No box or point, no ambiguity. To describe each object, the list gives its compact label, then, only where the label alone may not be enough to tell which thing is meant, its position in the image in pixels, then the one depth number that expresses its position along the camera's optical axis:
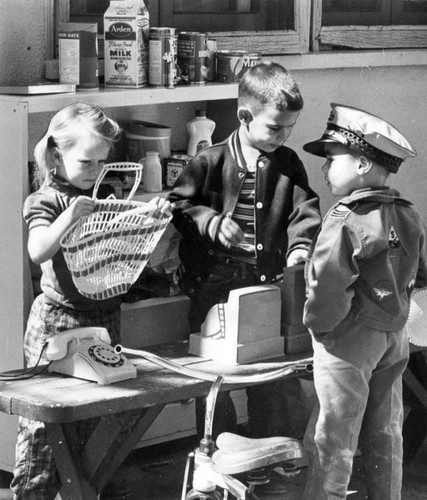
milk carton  6.77
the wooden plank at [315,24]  8.47
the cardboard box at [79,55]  6.52
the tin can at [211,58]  7.34
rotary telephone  5.70
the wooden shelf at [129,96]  6.24
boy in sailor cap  5.74
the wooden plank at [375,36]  8.64
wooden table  5.35
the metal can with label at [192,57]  7.13
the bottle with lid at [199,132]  7.58
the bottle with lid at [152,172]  7.16
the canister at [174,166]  7.27
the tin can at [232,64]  7.32
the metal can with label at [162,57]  6.89
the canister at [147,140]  7.30
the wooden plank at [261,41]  7.82
